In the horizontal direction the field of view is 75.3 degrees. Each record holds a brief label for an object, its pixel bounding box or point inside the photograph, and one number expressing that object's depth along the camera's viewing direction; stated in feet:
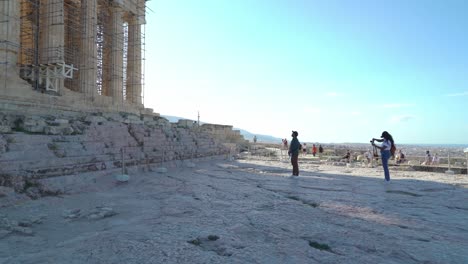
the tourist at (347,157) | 69.96
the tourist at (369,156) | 60.07
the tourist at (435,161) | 64.94
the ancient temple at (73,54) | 53.52
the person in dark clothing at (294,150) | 35.91
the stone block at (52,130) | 27.30
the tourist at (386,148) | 31.42
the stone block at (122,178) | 27.63
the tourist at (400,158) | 69.82
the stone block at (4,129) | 23.26
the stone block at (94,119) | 35.45
